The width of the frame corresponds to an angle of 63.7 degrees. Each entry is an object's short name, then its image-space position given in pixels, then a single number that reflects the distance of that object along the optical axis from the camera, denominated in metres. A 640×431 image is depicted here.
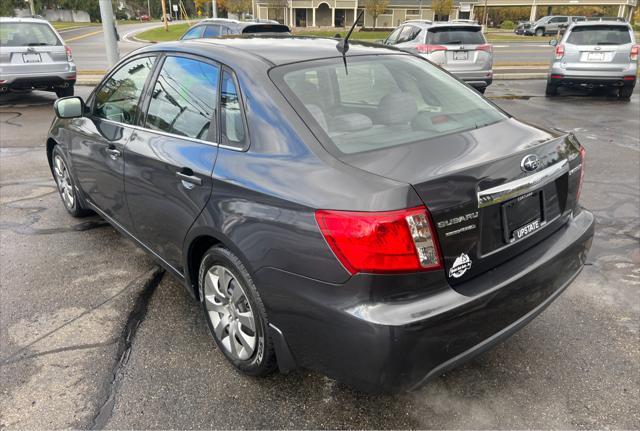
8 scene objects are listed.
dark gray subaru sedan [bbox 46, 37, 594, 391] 1.95
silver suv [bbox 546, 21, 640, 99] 10.81
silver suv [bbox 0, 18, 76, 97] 9.83
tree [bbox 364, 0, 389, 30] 49.50
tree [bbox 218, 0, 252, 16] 51.09
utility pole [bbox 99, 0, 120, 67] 10.65
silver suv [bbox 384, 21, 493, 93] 11.08
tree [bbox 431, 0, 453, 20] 51.97
